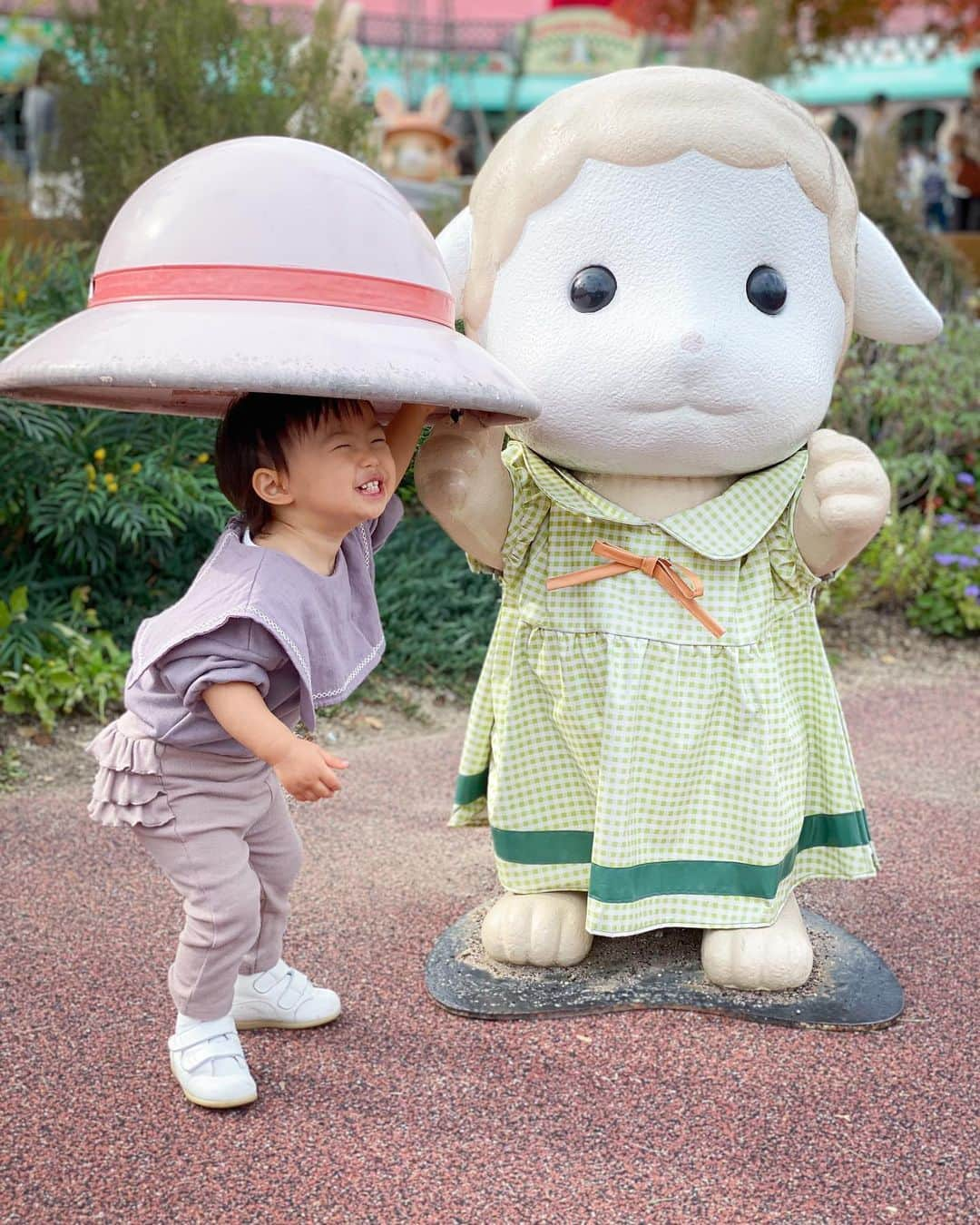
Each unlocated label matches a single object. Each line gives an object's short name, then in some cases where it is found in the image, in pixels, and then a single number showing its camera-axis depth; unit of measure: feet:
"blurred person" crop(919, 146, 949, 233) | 45.88
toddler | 6.79
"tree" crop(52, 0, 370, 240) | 18.12
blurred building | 61.57
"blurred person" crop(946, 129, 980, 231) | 51.78
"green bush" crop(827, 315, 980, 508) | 20.92
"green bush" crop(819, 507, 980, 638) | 19.27
